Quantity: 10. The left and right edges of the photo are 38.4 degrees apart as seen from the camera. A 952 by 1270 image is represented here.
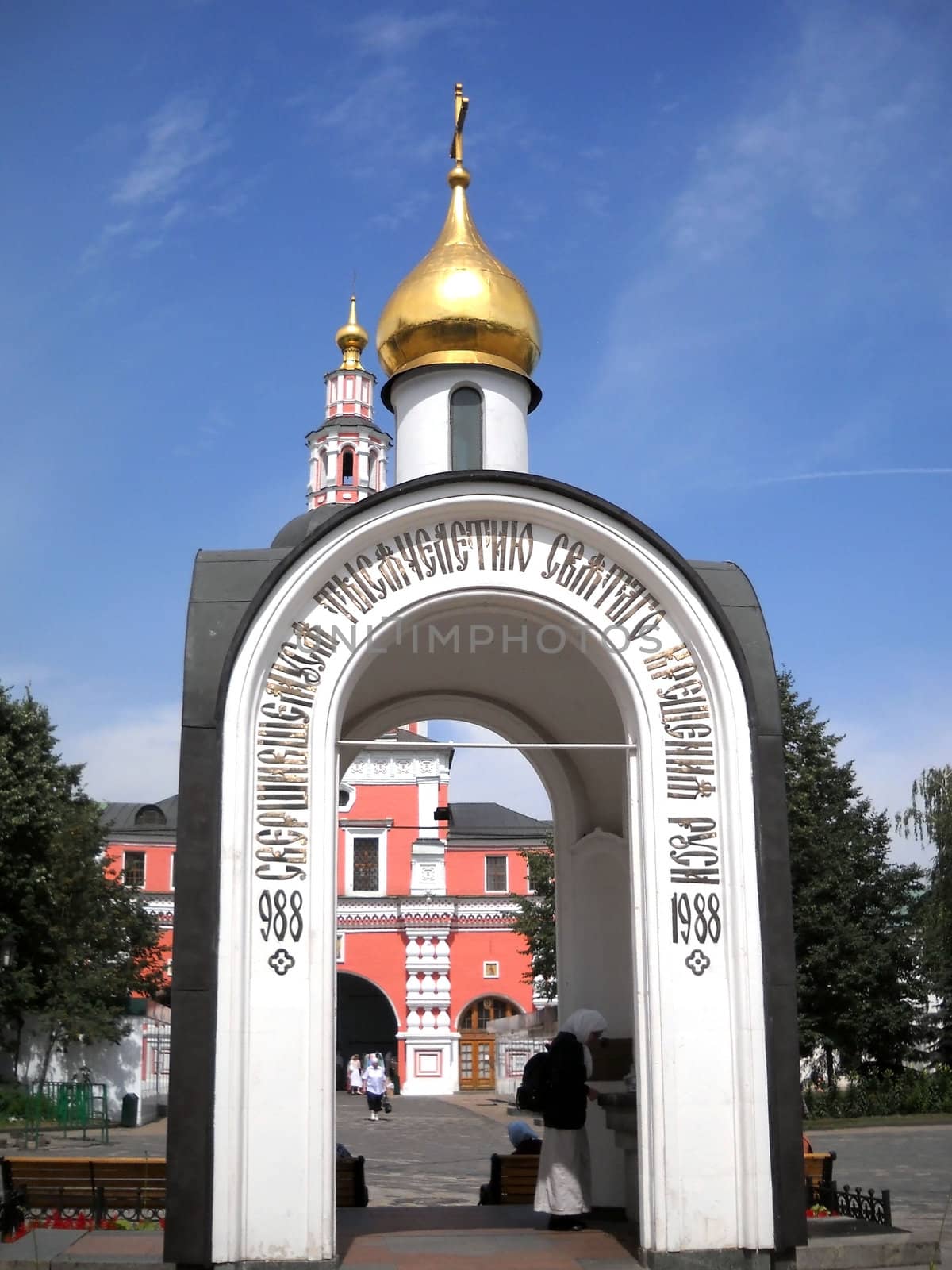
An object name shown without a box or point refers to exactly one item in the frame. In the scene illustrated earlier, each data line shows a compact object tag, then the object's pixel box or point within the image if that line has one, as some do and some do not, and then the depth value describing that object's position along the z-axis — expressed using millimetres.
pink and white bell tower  43781
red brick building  39906
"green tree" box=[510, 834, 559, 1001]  29141
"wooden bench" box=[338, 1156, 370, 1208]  10688
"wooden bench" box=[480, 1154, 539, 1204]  10812
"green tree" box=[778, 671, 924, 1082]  26641
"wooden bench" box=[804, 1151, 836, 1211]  10008
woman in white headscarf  9195
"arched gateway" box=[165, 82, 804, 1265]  8039
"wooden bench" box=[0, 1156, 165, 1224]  9727
